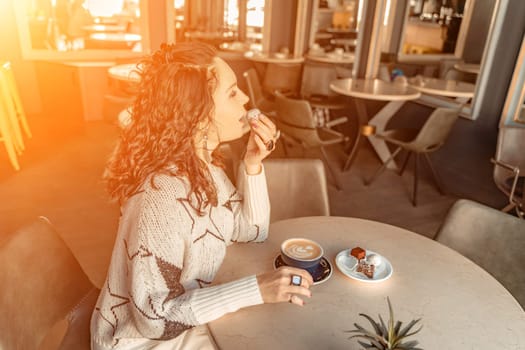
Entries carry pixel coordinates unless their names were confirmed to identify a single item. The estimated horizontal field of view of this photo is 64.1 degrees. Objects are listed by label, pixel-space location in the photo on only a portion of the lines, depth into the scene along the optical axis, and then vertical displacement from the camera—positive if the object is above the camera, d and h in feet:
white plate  3.97 -2.32
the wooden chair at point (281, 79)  17.87 -2.73
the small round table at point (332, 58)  19.30 -1.97
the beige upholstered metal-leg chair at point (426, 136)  11.37 -3.33
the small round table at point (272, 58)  18.37 -2.02
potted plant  2.71 -1.98
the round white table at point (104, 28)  21.84 -1.52
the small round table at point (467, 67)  16.31 -1.74
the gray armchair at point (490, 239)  4.90 -2.47
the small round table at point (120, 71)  13.99 -2.31
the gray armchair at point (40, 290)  3.66 -2.62
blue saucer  3.93 -2.32
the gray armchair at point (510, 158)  9.46 -2.86
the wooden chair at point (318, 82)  17.37 -2.72
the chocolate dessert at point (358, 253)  4.18 -2.22
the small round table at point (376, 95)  13.17 -2.29
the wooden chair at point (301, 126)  11.91 -3.15
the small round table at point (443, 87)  13.60 -2.17
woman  3.36 -1.70
